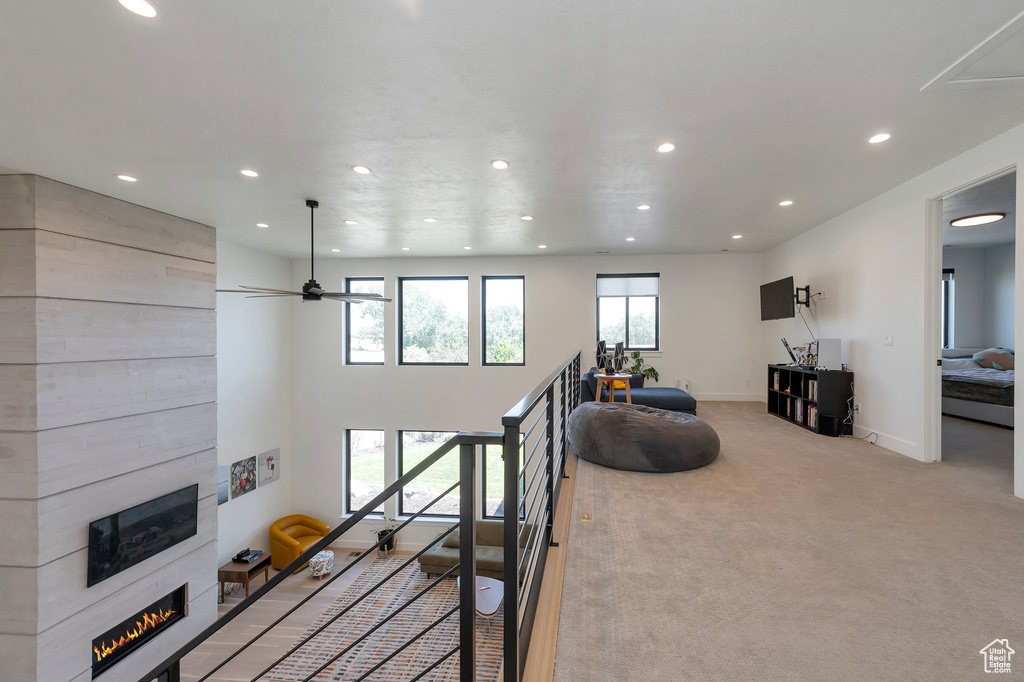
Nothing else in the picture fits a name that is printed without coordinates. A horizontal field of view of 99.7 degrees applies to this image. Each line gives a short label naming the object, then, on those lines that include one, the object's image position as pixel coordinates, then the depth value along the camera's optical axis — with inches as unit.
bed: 196.2
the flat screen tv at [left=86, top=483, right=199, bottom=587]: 158.8
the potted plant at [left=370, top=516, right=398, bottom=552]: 299.6
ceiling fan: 167.2
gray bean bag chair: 135.8
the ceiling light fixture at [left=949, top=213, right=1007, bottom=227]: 197.9
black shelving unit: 184.7
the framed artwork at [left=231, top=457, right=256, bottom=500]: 256.5
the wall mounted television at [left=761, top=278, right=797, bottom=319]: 224.5
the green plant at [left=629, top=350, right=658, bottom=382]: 282.8
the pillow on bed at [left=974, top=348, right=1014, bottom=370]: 233.0
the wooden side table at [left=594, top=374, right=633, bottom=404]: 194.7
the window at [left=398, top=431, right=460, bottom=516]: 311.9
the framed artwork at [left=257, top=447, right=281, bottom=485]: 280.8
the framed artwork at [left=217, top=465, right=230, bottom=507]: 243.1
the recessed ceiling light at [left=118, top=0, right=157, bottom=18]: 69.5
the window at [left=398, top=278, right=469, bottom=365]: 310.0
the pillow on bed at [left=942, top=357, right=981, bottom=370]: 242.4
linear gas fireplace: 159.9
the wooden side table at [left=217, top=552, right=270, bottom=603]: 240.7
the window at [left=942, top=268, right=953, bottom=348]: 285.7
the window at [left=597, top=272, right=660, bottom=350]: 293.1
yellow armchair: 267.1
